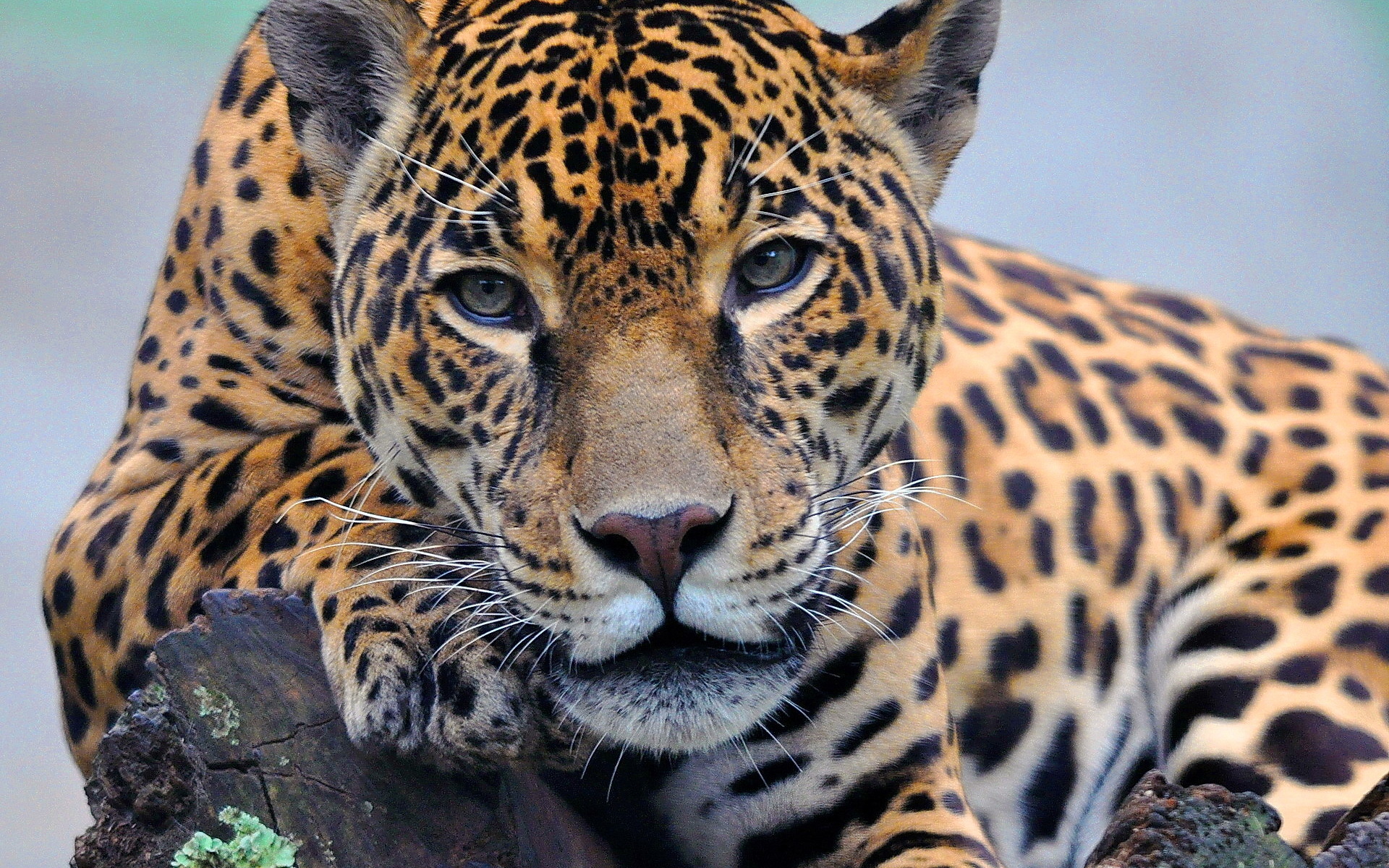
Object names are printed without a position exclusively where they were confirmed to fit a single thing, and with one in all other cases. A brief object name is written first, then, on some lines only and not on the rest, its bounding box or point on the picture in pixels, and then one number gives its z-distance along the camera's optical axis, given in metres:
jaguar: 7.96
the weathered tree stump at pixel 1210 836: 6.62
